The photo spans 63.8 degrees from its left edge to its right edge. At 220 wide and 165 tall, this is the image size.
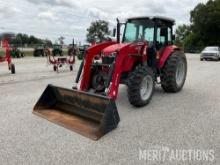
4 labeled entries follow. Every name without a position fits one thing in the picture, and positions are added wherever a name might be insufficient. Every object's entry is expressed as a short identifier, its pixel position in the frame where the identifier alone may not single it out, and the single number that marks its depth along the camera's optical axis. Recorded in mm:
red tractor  3184
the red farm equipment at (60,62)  9459
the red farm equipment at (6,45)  8252
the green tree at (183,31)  41695
